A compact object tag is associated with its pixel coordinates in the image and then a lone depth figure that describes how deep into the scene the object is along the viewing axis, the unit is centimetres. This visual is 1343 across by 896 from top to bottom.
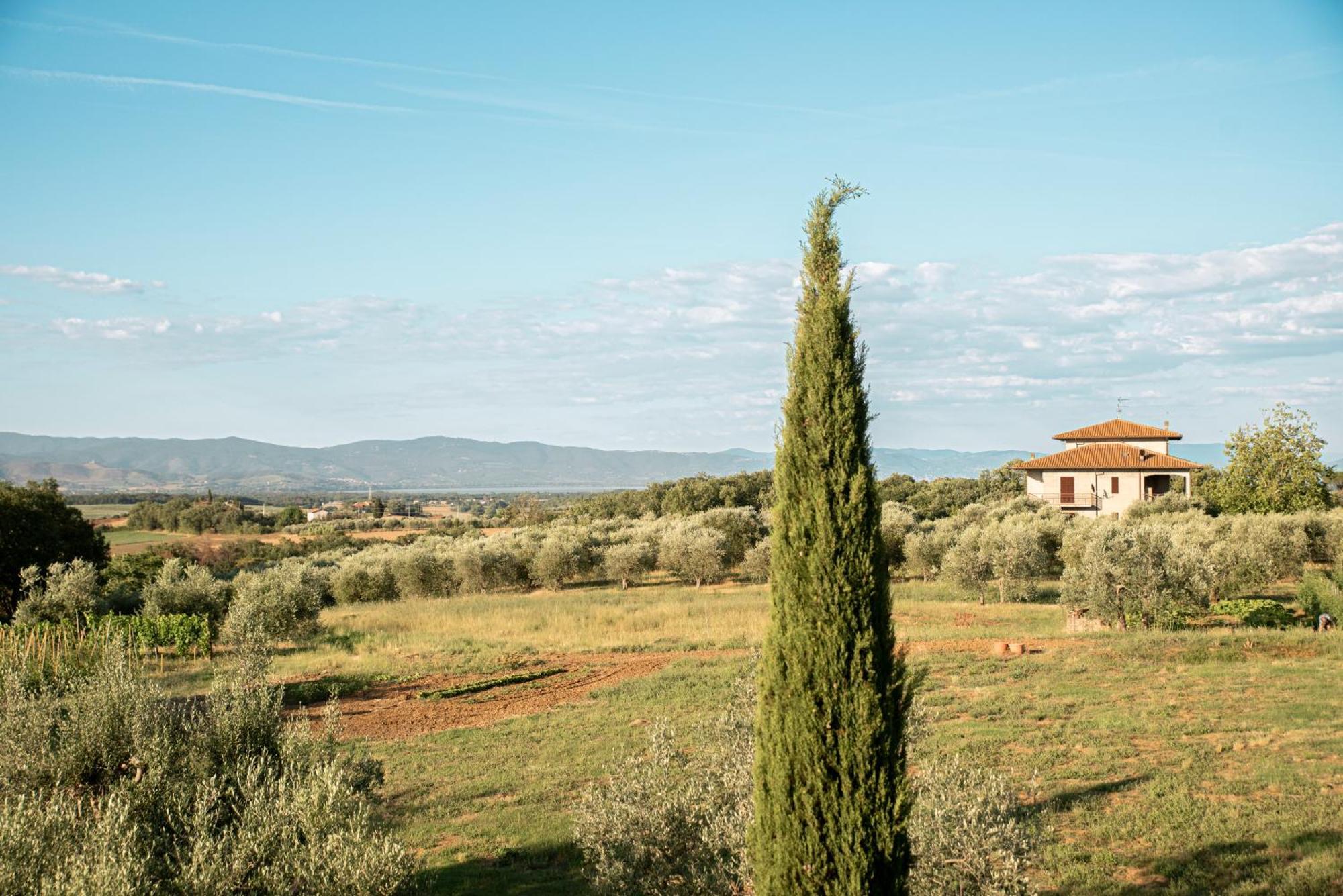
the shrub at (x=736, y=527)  4453
